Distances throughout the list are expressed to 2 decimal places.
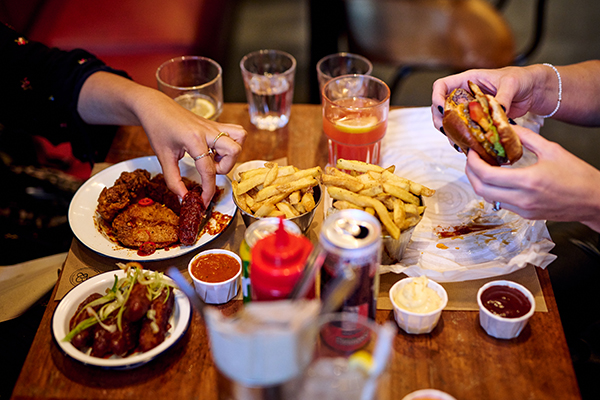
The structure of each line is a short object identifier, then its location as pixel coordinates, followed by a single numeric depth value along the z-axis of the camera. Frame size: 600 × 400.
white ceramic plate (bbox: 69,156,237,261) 1.75
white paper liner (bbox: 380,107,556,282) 1.72
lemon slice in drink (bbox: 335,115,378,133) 2.08
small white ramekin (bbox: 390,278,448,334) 1.48
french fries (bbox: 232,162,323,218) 1.72
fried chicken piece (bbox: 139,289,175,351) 1.43
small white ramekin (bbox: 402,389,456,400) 1.24
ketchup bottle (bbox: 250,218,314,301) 1.15
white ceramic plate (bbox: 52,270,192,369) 1.38
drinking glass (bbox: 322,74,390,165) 2.09
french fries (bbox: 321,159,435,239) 1.61
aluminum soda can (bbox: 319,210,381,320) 1.17
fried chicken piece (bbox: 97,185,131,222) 1.89
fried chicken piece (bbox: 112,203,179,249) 1.79
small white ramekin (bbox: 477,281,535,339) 1.47
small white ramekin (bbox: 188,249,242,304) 1.59
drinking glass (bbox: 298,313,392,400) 0.97
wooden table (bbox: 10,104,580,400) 1.40
